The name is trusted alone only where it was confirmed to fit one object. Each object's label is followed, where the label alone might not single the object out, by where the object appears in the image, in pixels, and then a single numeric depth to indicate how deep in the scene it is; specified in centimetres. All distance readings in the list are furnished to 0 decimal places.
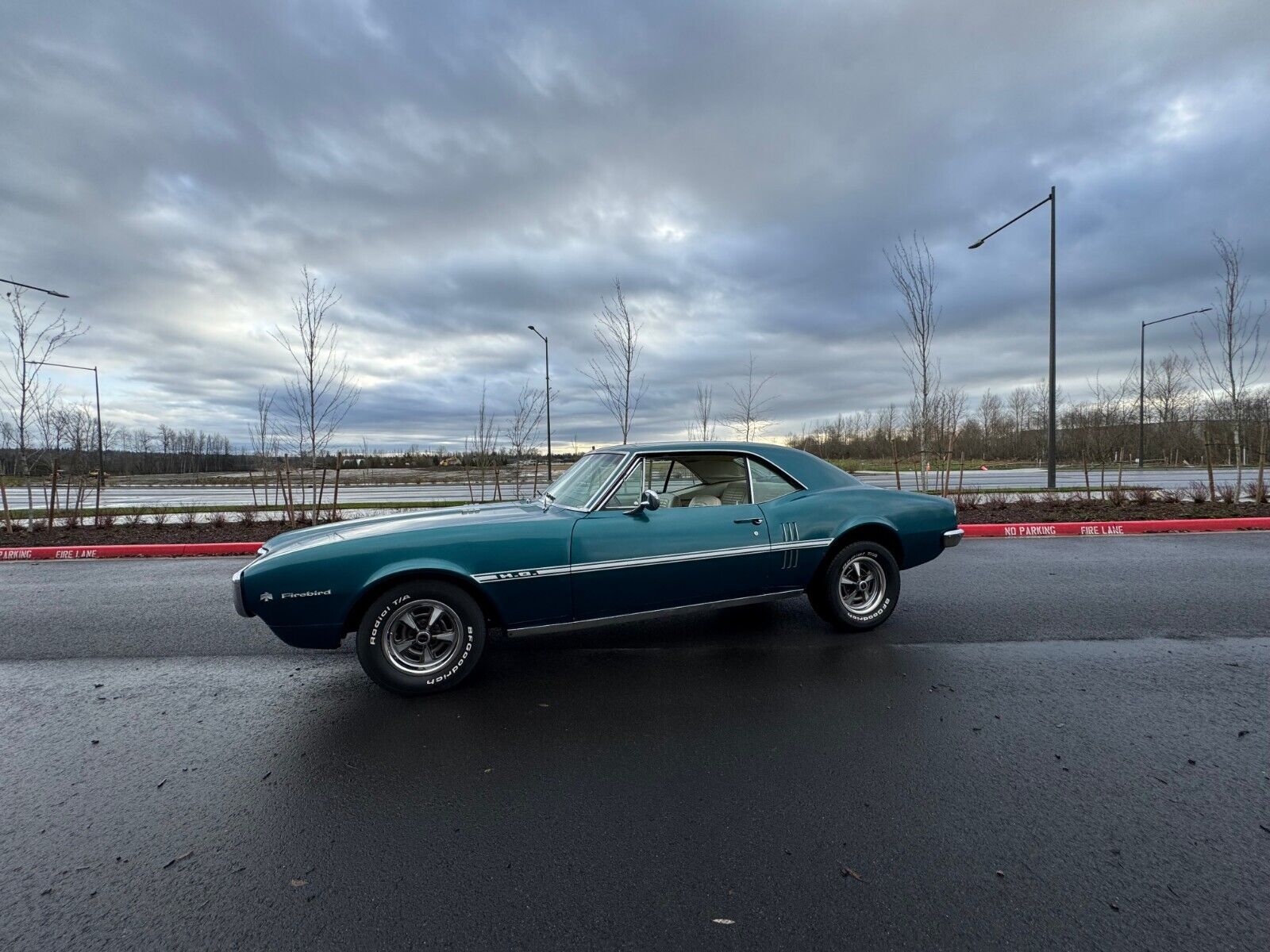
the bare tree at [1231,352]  1272
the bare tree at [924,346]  1250
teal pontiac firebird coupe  351
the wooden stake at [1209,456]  1182
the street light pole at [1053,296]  1386
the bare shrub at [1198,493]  1218
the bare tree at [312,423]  1157
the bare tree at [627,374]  1343
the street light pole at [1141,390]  2556
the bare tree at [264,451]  1307
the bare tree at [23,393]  1112
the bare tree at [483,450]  1536
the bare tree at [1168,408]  2612
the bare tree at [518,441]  1563
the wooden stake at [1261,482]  1180
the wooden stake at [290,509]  1111
